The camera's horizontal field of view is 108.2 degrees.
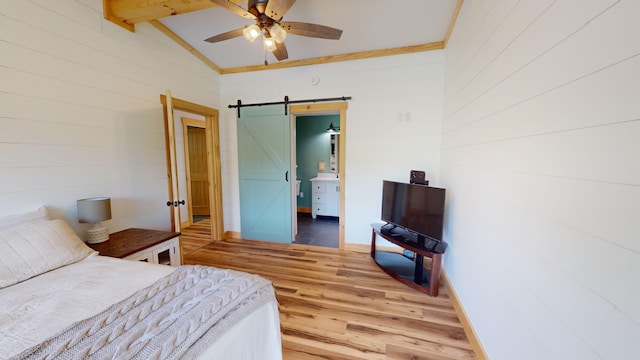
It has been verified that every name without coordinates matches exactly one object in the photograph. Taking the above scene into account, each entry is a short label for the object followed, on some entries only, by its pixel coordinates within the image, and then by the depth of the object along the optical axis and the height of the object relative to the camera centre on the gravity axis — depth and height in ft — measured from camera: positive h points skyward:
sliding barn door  12.28 -0.61
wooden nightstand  6.68 -2.58
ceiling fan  5.59 +3.70
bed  2.94 -2.33
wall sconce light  17.45 +2.47
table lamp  6.72 -1.62
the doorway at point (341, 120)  11.27 +2.02
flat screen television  7.93 -1.70
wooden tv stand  7.71 -4.20
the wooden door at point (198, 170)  17.85 -0.73
